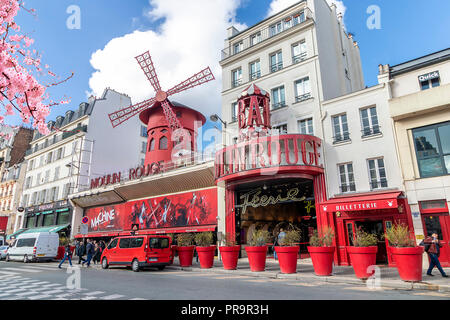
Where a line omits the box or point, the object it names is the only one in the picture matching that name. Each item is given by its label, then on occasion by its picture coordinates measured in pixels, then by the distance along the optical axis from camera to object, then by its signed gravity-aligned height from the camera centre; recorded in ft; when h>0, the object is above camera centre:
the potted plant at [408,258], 24.95 -1.36
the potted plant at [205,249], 40.81 -0.63
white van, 61.93 +0.09
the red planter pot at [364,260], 27.17 -1.58
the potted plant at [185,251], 43.11 -0.89
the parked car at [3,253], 74.79 -1.22
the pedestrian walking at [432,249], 28.76 -0.80
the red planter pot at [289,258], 32.07 -1.54
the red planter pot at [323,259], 29.89 -1.58
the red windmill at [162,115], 81.56 +35.80
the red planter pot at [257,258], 34.96 -1.61
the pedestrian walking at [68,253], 47.53 -0.94
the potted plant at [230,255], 37.60 -1.31
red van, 40.04 -0.85
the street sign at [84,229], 50.31 +2.78
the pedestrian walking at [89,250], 47.49 -0.57
